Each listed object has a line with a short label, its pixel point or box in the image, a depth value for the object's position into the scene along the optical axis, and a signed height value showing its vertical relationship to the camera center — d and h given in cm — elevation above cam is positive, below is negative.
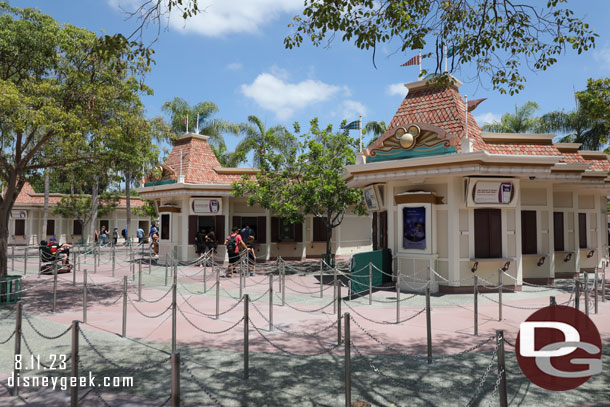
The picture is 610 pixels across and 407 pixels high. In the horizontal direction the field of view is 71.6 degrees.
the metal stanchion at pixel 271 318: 785 -177
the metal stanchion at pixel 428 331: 603 -157
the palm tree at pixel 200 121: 3127 +774
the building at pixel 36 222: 3572 +4
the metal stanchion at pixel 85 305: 817 -162
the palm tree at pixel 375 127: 3719 +846
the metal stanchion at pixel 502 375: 407 -147
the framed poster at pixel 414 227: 1238 -12
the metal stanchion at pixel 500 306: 846 -168
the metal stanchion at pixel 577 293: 667 -111
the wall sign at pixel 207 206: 1948 +78
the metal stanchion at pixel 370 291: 1031 -170
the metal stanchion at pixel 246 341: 548 -156
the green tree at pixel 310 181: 1662 +172
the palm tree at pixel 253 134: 3112 +668
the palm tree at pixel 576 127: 2728 +644
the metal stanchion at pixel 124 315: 733 -162
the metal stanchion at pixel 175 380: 392 -147
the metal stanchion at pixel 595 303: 928 -176
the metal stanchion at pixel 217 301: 867 -163
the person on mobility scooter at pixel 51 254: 1524 -115
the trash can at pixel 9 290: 991 -160
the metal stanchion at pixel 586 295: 784 -134
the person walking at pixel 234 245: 1509 -80
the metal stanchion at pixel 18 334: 518 -140
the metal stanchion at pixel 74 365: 452 -154
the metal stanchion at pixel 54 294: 924 -158
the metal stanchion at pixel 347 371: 443 -158
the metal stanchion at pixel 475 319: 753 -173
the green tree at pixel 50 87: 948 +329
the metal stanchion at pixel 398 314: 833 -180
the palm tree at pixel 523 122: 2966 +718
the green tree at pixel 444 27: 743 +363
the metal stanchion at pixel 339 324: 682 -169
